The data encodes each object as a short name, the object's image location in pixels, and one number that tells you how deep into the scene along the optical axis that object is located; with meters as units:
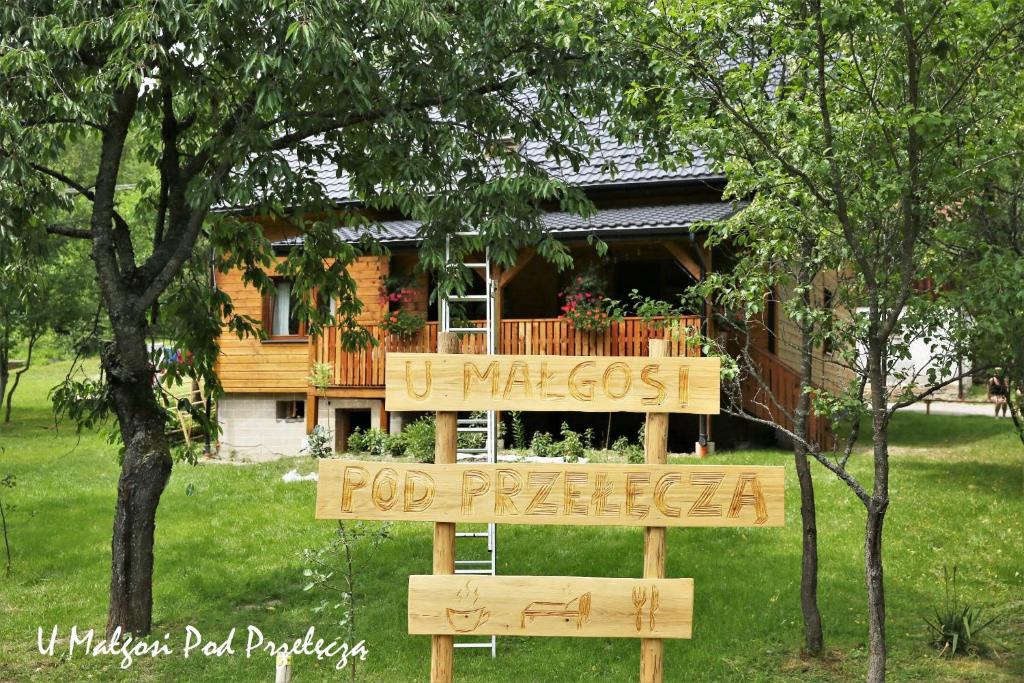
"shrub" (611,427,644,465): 15.24
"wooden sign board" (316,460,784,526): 5.94
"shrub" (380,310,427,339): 17.91
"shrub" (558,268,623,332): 16.67
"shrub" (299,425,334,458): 17.77
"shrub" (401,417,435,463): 15.89
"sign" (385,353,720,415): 5.98
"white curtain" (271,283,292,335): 20.33
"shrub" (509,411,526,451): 16.25
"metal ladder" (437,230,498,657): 8.72
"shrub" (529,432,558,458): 15.67
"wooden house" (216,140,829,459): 16.78
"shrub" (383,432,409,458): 17.05
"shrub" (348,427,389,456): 17.48
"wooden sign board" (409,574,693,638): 6.00
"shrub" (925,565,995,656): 8.56
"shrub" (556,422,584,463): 15.50
